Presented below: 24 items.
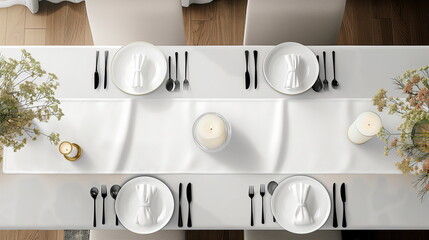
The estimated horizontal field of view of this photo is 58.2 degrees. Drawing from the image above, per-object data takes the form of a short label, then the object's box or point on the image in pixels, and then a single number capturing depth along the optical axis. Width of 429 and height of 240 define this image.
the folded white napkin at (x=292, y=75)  1.69
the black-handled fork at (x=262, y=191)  1.62
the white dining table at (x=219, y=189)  1.62
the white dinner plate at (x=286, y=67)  1.71
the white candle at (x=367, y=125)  1.52
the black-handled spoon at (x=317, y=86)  1.72
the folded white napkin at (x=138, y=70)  1.70
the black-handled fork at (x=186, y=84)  1.74
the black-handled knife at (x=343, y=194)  1.63
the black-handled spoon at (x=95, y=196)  1.62
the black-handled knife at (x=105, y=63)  1.74
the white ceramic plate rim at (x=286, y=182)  1.58
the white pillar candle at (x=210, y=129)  1.55
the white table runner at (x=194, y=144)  1.66
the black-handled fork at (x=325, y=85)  1.73
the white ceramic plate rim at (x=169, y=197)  1.59
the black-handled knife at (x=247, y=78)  1.73
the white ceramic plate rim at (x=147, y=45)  1.70
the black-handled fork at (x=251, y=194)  1.63
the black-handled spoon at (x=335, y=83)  1.72
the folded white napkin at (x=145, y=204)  1.57
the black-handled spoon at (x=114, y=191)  1.63
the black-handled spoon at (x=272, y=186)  1.63
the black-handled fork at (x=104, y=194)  1.63
